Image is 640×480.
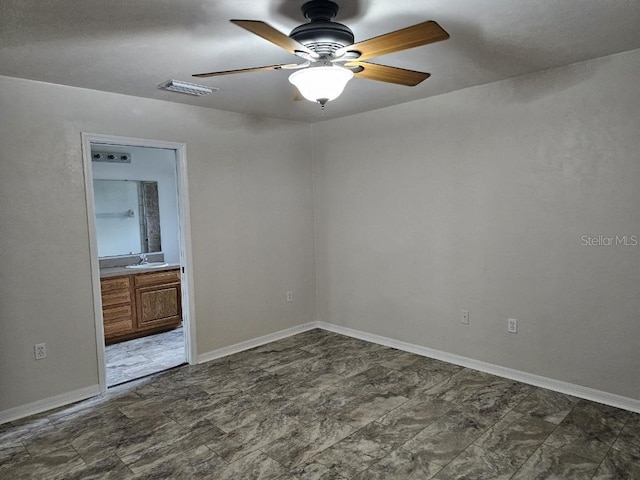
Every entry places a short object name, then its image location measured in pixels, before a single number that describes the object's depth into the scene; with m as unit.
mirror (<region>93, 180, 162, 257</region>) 5.28
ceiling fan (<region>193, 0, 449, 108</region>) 1.86
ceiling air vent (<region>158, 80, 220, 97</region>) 3.21
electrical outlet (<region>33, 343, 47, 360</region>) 3.21
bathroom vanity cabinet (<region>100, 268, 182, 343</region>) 4.75
